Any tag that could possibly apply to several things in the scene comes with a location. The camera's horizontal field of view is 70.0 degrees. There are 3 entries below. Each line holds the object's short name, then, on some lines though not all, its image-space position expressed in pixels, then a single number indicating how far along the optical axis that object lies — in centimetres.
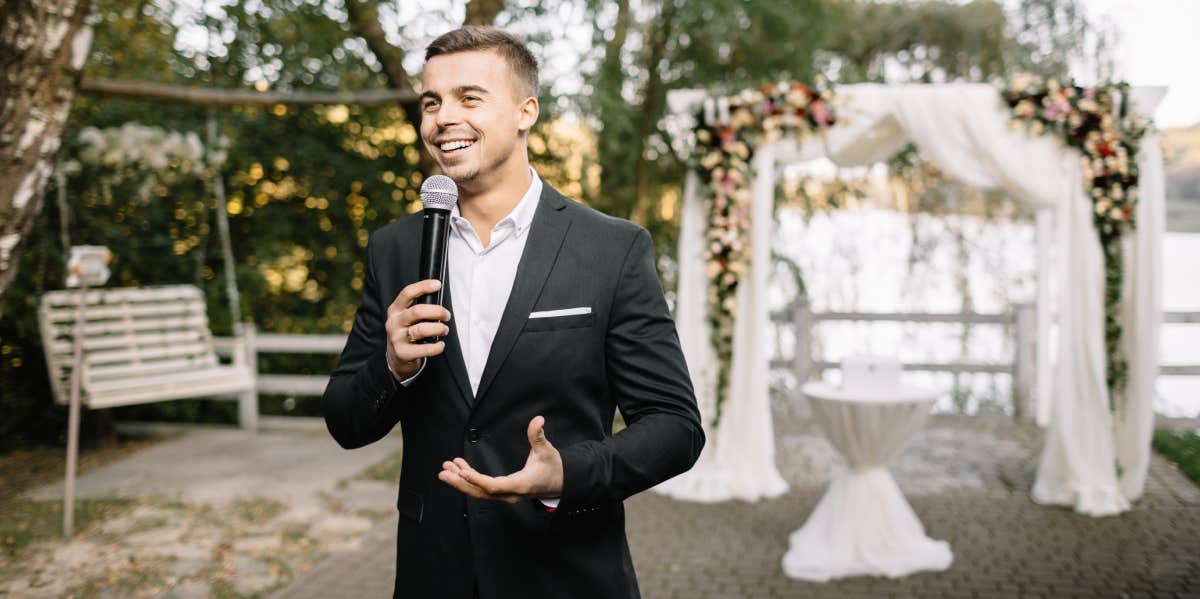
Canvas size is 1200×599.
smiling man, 146
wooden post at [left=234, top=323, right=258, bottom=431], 826
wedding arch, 603
